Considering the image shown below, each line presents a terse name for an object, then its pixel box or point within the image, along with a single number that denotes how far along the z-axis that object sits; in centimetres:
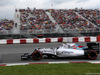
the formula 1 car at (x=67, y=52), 749
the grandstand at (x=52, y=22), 1667
